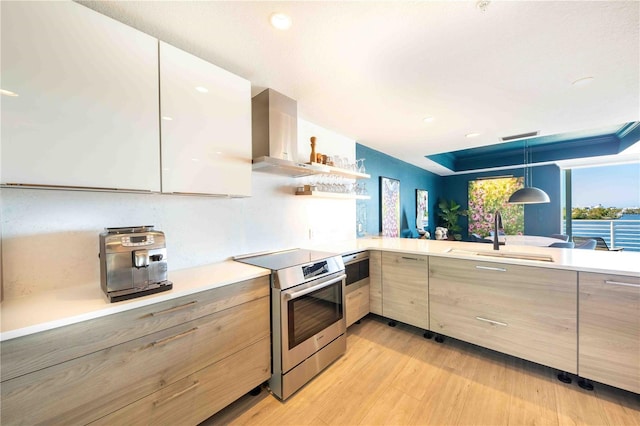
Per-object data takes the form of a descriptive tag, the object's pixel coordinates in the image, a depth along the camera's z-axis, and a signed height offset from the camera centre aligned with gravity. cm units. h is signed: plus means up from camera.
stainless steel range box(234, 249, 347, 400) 170 -80
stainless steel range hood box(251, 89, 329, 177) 207 +71
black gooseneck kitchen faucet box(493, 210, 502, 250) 238 -16
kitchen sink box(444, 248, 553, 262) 216 -40
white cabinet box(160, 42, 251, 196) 147 +57
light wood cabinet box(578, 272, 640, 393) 156 -79
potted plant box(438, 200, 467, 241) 638 -11
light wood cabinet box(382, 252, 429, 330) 244 -81
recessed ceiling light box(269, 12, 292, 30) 132 +107
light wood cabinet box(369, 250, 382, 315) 276 -81
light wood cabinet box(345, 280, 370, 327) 253 -98
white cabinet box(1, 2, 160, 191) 102 +54
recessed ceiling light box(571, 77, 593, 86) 196 +106
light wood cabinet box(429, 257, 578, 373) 178 -80
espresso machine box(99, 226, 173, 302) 119 -26
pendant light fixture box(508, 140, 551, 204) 375 +22
